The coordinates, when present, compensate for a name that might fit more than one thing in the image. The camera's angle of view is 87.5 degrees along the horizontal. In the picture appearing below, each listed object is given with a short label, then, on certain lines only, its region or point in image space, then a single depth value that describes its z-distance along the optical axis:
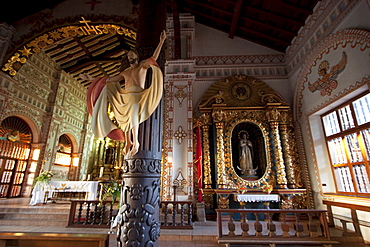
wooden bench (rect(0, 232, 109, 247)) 1.77
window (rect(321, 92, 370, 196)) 4.46
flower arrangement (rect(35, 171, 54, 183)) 6.31
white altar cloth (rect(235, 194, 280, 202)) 5.56
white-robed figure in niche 6.36
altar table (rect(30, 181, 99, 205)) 6.72
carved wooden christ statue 1.68
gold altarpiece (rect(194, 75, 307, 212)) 5.91
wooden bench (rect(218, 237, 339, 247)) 3.30
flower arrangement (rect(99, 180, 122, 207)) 4.61
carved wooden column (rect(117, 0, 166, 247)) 1.46
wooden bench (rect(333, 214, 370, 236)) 3.69
